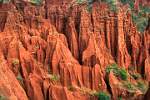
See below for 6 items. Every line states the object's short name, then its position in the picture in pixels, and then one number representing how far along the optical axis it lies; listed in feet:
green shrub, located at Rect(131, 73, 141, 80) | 244.22
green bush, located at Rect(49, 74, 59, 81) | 215.72
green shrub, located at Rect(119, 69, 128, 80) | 234.99
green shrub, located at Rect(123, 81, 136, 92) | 228.72
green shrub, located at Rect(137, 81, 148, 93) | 232.00
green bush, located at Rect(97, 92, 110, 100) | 217.15
